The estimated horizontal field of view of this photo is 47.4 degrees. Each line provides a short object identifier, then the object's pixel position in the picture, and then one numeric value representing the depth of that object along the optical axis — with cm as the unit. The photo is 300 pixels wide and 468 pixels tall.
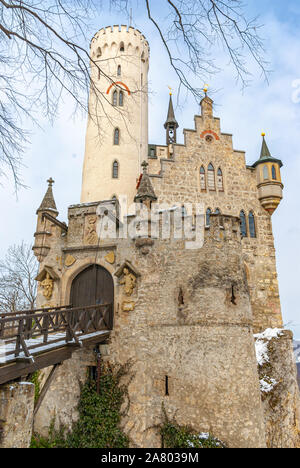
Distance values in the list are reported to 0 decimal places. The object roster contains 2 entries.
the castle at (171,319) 1061
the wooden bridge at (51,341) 785
